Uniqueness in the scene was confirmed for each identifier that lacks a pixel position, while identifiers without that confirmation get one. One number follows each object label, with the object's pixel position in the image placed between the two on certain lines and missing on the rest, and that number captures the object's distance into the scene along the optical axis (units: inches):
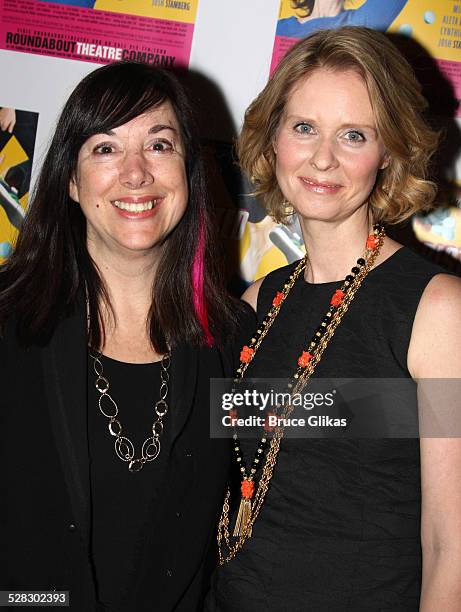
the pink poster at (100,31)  119.7
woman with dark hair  76.2
